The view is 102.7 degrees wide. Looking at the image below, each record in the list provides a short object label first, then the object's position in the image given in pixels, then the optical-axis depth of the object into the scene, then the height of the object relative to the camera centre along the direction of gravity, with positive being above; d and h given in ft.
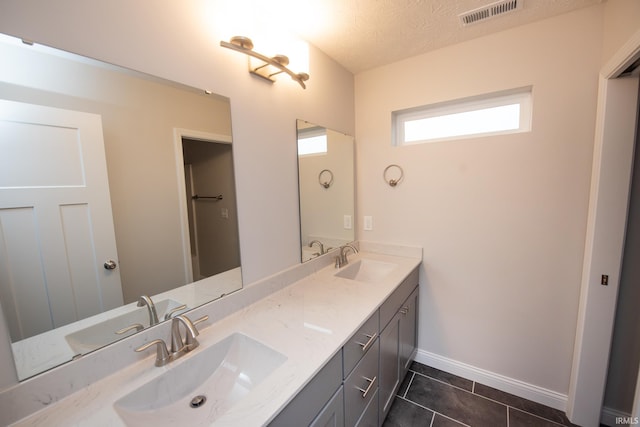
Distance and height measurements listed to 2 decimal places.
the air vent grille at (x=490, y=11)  4.56 +3.22
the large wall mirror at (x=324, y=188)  5.80 +0.02
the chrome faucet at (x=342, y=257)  6.52 -1.78
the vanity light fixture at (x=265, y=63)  3.78 +2.14
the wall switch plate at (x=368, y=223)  7.54 -1.04
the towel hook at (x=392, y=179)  6.86 +0.27
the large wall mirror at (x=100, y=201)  2.38 -0.08
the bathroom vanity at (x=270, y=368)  2.48 -2.03
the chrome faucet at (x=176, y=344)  2.99 -1.85
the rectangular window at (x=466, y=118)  5.70 +1.65
